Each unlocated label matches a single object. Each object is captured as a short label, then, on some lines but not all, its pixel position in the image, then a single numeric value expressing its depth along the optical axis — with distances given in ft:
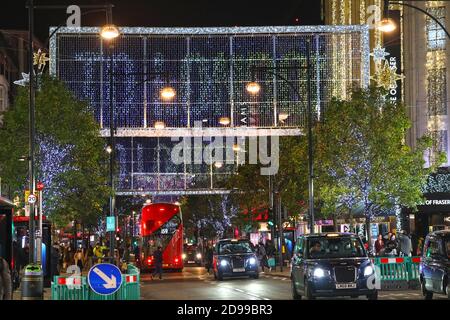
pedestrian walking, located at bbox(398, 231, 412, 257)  124.57
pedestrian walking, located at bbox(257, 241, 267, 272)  174.88
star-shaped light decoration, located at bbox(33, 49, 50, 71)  165.72
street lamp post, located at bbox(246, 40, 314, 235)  137.18
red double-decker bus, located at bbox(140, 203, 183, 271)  176.35
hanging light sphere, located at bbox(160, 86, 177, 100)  143.64
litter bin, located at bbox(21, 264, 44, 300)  72.33
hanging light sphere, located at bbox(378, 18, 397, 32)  99.40
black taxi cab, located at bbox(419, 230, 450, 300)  82.53
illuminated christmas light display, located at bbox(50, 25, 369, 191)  170.30
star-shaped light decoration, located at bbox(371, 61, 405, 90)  179.11
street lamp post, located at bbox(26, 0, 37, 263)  96.60
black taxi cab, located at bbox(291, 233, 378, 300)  84.33
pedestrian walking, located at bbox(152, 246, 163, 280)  156.97
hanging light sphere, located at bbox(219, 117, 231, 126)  174.29
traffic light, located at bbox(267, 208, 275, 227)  170.73
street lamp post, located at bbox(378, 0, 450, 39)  97.77
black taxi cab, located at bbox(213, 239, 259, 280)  142.31
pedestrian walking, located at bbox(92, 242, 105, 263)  152.68
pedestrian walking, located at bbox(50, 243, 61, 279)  121.40
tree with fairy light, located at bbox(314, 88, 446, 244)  151.43
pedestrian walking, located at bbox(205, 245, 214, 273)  183.21
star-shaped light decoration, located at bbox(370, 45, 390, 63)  173.17
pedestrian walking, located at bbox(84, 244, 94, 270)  174.40
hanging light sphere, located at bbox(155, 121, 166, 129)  172.24
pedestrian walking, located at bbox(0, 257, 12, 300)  69.15
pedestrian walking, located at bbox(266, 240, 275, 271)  170.50
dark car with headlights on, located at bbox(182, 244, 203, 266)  239.71
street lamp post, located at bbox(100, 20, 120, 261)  133.31
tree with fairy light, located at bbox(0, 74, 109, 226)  151.53
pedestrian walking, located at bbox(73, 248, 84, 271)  149.44
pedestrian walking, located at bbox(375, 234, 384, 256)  149.14
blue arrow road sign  65.16
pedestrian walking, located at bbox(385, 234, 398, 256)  117.80
